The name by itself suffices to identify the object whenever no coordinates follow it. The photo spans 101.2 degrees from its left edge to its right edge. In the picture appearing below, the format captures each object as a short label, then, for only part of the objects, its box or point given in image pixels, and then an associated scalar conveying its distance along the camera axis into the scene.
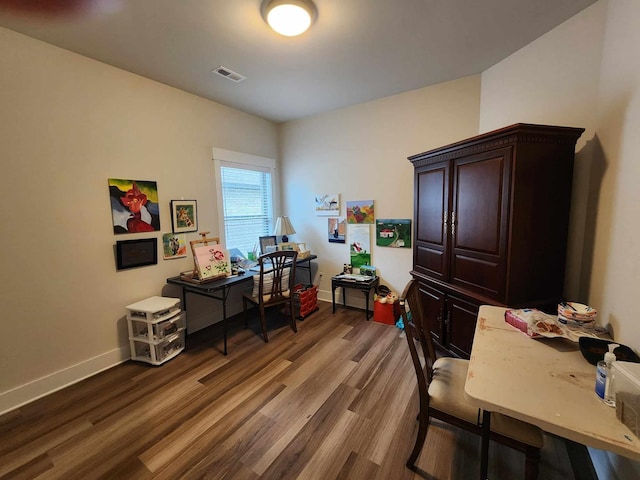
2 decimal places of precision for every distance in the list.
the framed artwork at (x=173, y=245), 2.78
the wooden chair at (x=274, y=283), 2.83
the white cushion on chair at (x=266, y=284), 2.87
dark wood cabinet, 1.75
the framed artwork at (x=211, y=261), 2.68
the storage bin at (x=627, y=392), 0.80
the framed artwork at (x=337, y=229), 3.67
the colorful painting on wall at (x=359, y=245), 3.51
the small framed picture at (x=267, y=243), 3.61
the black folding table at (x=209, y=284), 2.53
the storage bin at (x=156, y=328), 2.38
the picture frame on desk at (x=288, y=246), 3.55
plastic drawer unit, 2.39
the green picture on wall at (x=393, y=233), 3.20
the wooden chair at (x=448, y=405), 1.13
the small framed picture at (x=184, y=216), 2.84
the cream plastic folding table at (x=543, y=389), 0.82
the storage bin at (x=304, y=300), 3.42
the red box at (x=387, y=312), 3.16
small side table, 3.25
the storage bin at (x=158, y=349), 2.42
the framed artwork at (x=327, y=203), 3.67
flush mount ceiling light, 1.64
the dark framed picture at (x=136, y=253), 2.44
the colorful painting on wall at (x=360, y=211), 3.43
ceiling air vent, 2.44
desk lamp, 3.73
